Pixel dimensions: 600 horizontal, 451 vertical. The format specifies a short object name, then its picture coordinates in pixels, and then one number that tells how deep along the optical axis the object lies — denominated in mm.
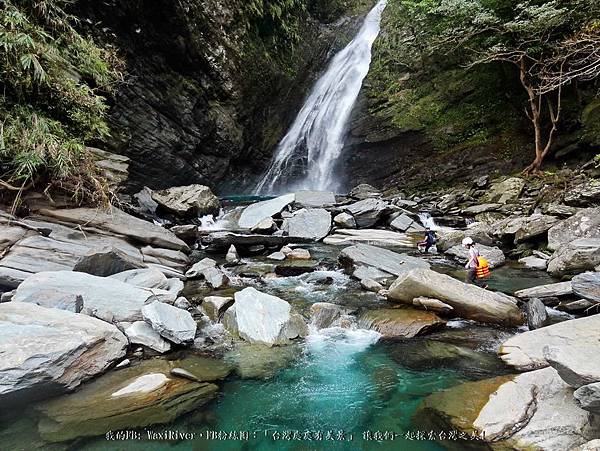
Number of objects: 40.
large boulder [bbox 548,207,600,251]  7910
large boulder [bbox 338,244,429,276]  7640
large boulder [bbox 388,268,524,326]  5199
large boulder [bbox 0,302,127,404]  3270
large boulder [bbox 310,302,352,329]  5375
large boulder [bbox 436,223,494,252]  9712
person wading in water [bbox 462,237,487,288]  6611
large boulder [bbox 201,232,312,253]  9609
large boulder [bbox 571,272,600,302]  4941
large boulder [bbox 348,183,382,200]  15942
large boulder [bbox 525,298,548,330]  4938
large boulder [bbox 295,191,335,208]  14016
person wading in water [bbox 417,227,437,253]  9695
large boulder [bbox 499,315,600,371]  3668
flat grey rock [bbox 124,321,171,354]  4379
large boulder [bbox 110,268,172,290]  5957
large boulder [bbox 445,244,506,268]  8391
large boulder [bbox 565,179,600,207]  9434
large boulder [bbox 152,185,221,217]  12086
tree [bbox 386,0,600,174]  12414
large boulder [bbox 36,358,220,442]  3156
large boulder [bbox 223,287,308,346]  4836
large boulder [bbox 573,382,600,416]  2506
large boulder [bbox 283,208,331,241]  11094
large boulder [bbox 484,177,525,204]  12618
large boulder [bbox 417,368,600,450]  2752
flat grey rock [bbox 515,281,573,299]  5664
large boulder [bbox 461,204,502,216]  12243
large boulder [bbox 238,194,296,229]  11917
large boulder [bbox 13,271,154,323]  4629
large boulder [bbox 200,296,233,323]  5473
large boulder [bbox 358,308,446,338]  4999
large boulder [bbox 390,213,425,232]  12021
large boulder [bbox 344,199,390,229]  12188
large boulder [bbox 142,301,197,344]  4480
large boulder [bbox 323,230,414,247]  10453
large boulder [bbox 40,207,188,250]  7277
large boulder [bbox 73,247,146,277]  5953
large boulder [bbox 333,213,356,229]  11961
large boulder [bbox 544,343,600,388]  2732
